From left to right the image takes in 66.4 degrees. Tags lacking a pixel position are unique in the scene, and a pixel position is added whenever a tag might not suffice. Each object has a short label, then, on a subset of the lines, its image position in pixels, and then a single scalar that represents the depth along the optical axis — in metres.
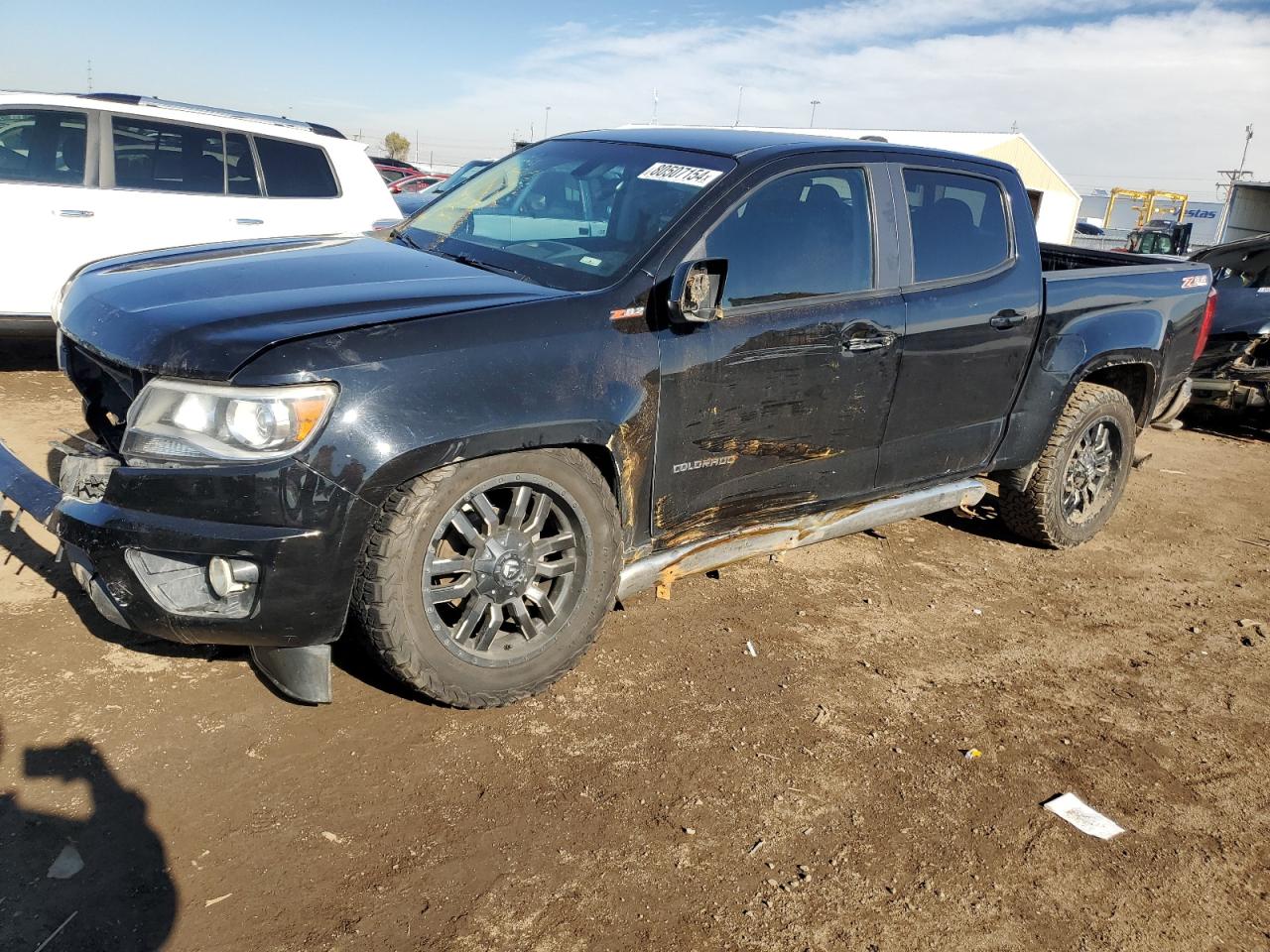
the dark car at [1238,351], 8.13
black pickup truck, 2.62
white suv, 6.36
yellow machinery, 44.19
